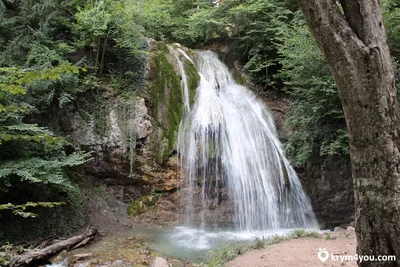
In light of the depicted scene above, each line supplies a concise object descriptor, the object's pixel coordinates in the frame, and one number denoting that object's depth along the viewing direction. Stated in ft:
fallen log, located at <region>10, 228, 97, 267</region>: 16.55
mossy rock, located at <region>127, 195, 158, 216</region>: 28.48
